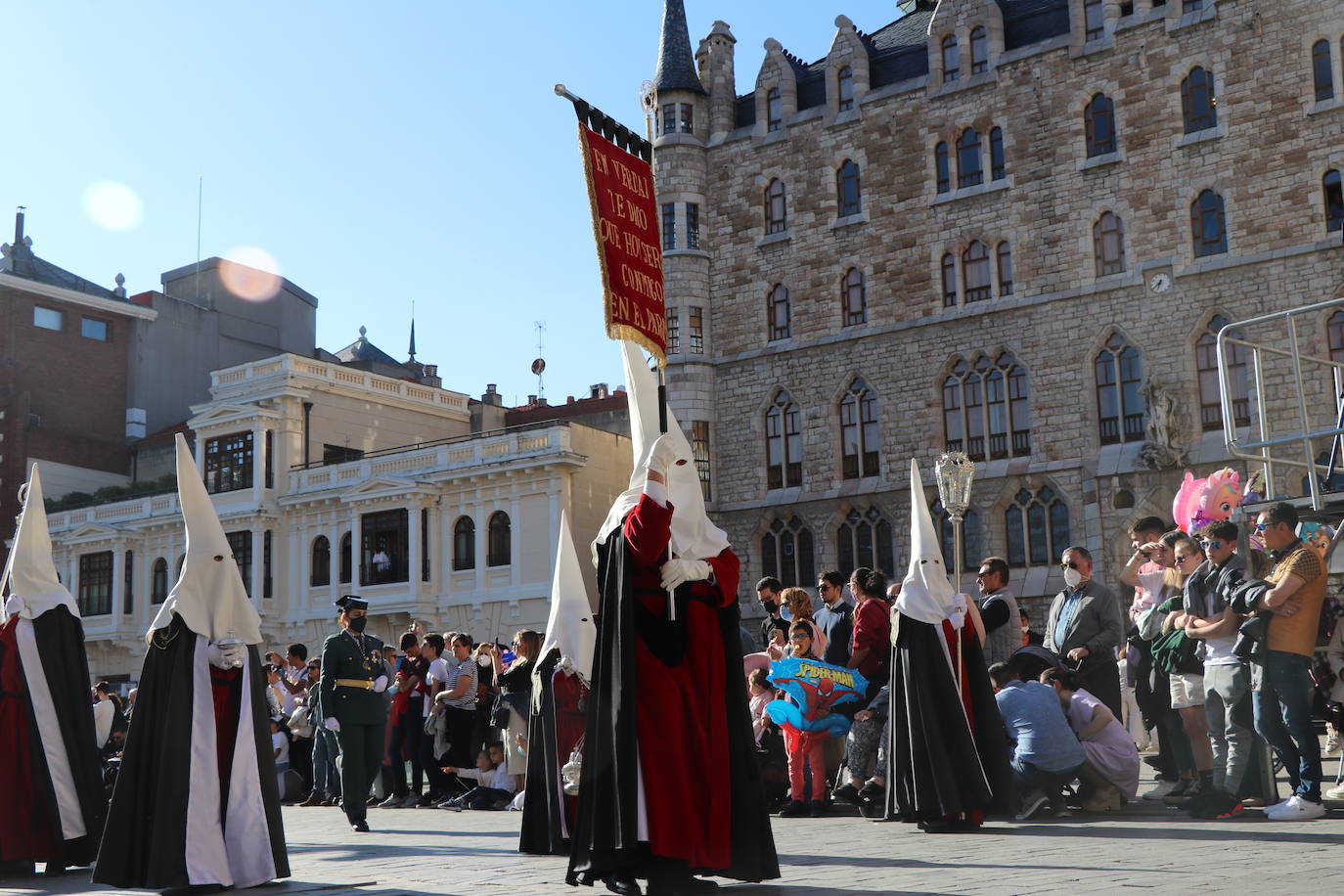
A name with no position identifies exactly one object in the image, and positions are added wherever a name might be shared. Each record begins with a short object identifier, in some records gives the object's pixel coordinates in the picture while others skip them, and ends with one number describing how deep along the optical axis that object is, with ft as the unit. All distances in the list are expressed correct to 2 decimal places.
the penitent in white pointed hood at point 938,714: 28.78
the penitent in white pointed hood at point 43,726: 27.22
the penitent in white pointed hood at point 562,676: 31.42
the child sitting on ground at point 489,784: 44.55
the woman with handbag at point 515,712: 40.14
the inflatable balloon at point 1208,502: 41.70
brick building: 149.69
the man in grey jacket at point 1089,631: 34.68
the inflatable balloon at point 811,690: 34.37
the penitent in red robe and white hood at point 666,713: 20.71
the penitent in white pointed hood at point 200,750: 23.80
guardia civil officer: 37.86
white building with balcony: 116.16
